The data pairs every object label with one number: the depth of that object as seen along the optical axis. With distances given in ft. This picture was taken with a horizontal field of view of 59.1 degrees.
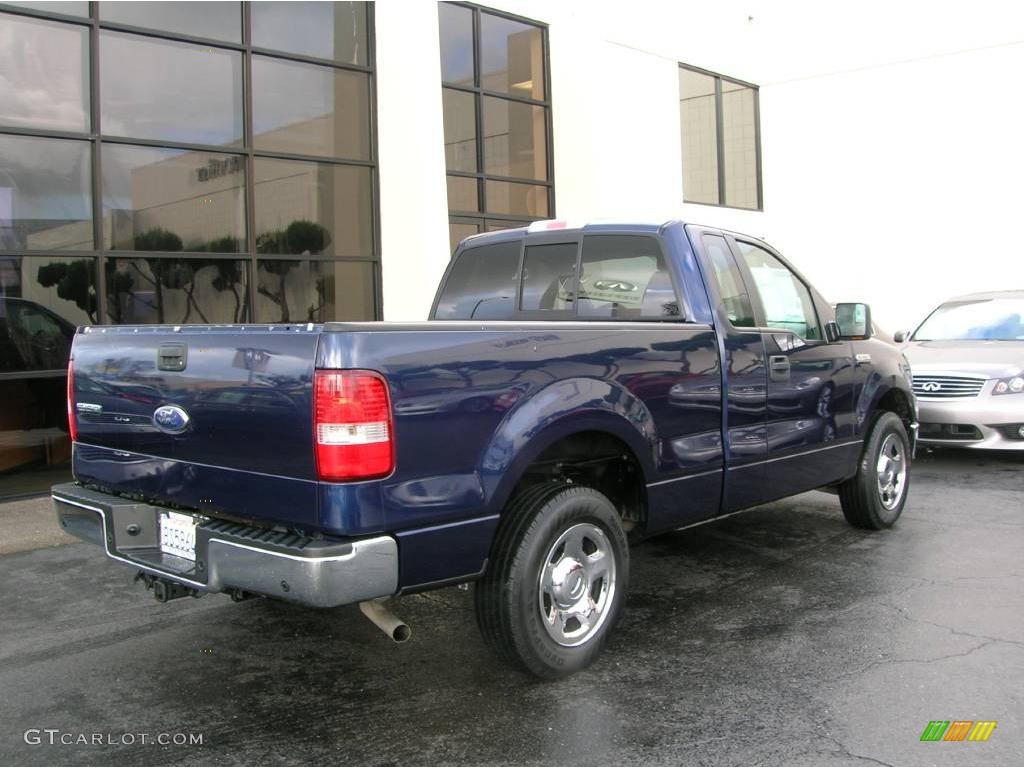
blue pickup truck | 10.00
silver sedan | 26.37
